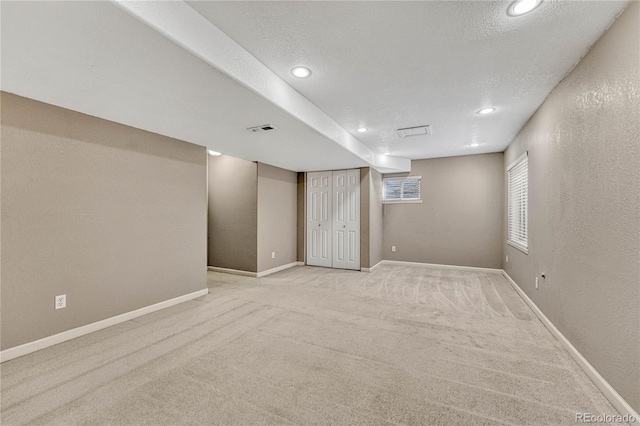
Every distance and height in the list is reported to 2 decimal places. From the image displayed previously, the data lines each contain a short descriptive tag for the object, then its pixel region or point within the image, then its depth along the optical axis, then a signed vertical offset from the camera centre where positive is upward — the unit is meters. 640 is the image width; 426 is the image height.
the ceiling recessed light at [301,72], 2.40 +1.23
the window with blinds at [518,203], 3.91 +0.15
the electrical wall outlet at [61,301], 2.59 -0.83
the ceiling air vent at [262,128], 3.13 +0.96
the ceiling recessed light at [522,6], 1.64 +1.23
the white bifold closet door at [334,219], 6.00 -0.15
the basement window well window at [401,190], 6.40 +0.53
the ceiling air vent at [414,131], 4.02 +1.21
